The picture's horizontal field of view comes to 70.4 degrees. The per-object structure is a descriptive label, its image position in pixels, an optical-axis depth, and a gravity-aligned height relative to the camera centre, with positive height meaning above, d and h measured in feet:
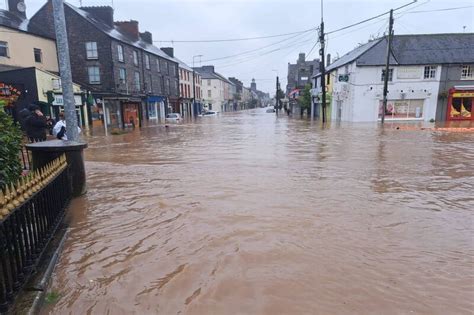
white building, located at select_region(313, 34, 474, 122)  99.76 +8.08
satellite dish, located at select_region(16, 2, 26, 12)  105.54 +32.06
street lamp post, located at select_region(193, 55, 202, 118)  208.17 +10.27
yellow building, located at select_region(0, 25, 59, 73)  81.46 +15.19
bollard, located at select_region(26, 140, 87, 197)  18.88 -2.73
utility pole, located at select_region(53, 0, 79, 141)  19.47 +2.30
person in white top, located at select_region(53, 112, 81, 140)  32.07 -2.07
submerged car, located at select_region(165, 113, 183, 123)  133.30 -4.79
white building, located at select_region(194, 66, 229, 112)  264.11 +11.96
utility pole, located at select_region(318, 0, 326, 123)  89.93 +11.48
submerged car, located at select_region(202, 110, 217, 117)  205.76 -4.80
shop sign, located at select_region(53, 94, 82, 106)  75.94 +1.85
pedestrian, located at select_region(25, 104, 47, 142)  34.14 -1.55
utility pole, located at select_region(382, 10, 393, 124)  77.64 +12.93
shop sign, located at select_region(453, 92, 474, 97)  100.01 +1.87
